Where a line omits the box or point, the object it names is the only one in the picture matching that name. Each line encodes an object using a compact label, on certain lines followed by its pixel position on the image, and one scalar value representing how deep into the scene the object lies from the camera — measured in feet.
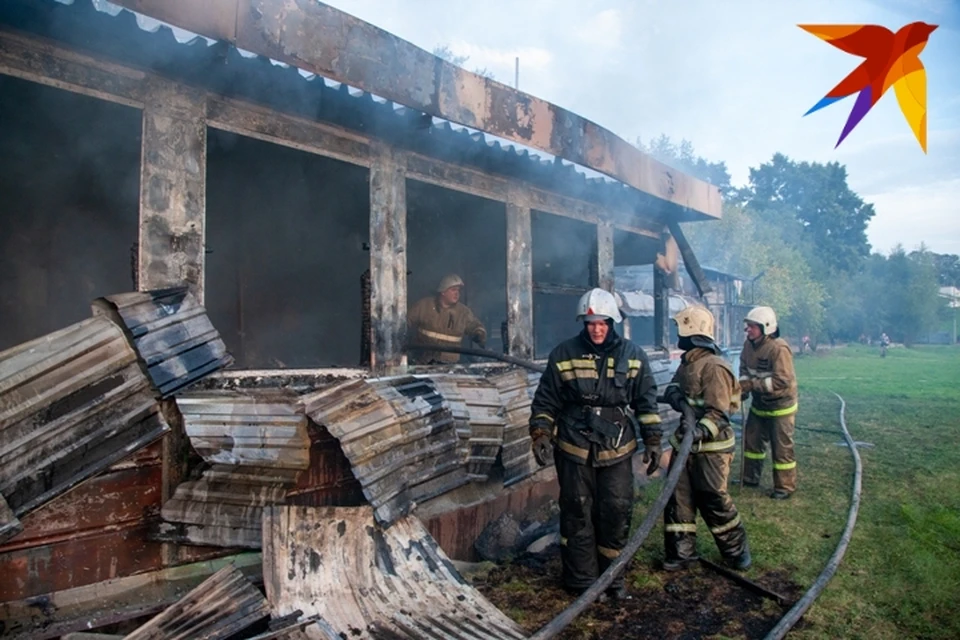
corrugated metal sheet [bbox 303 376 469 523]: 12.98
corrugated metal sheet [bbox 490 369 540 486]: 18.40
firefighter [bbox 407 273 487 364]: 23.30
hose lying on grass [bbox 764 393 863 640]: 11.96
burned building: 11.77
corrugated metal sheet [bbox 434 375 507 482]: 16.57
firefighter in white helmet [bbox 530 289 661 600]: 14.35
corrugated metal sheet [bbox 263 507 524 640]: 11.41
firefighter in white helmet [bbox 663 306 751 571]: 15.66
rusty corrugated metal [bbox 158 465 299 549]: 12.24
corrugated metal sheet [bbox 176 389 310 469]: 12.04
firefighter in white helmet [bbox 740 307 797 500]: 22.47
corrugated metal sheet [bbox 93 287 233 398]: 11.47
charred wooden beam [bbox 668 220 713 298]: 31.45
